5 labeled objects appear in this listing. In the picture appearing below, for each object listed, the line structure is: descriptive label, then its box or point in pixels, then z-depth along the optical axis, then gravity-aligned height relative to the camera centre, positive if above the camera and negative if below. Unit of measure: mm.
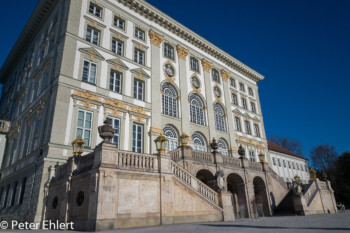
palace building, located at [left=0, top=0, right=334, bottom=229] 17453 +10552
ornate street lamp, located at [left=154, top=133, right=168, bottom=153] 13472 +3569
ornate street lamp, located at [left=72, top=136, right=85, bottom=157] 13746 +3648
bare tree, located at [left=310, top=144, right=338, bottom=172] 53312 +9582
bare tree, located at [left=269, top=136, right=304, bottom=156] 62406 +14454
